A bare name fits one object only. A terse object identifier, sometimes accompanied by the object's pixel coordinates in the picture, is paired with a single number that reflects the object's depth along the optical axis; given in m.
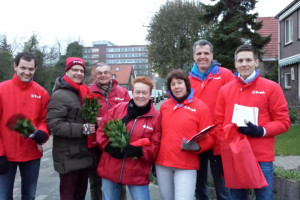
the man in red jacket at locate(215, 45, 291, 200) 3.02
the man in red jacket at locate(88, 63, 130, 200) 4.10
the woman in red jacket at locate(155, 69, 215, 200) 3.21
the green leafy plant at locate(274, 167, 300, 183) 4.16
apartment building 140.38
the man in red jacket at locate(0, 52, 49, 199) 3.50
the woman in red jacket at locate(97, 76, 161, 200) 3.23
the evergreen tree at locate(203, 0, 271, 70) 13.41
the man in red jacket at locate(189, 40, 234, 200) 3.85
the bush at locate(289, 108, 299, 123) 12.93
